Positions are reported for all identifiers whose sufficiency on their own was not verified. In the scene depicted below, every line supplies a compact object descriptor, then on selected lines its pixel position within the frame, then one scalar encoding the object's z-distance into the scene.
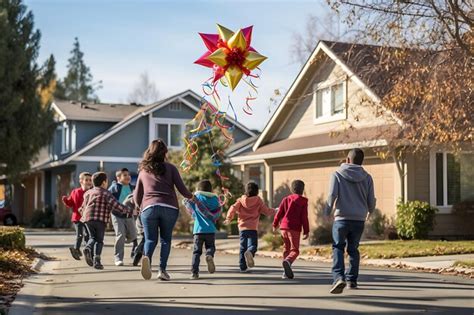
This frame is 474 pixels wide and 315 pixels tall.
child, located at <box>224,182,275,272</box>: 12.59
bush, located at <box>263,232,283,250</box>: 19.22
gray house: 39.31
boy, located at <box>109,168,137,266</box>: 13.77
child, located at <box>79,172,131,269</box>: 13.02
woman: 10.45
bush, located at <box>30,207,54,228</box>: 40.25
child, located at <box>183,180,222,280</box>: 11.30
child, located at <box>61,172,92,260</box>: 14.70
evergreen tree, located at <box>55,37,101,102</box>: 95.00
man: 9.73
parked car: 41.53
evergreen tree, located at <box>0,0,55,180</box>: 33.59
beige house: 20.23
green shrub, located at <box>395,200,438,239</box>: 19.53
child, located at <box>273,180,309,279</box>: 11.54
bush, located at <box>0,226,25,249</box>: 15.10
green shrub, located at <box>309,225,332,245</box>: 20.27
